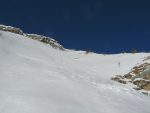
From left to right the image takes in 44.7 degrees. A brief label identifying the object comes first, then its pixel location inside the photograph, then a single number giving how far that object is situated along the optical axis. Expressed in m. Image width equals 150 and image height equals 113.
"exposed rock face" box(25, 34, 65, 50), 63.67
